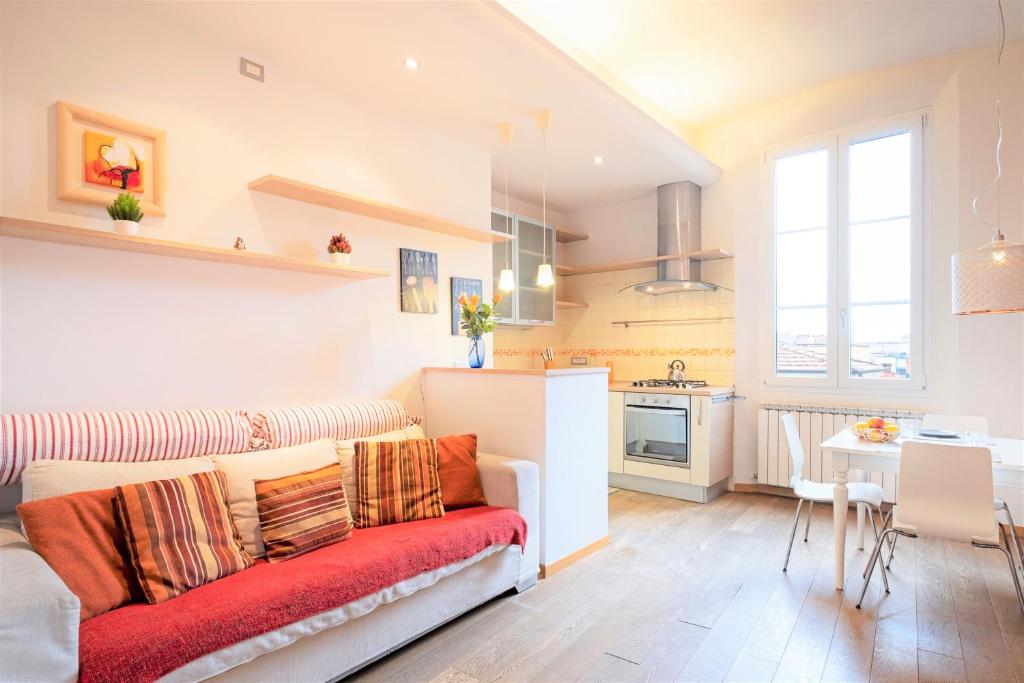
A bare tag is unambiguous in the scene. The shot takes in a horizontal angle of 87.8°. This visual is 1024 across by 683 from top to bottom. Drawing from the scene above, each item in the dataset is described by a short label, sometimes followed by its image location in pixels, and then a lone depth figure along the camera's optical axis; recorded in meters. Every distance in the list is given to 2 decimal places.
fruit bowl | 2.66
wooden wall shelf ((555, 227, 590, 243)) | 5.40
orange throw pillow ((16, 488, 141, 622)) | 1.56
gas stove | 4.42
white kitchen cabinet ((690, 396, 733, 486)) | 4.11
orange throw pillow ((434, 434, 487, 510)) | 2.61
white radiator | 3.81
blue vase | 3.27
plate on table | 2.64
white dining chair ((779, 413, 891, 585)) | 2.79
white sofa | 1.26
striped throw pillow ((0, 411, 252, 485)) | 1.80
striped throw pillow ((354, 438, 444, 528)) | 2.42
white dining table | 2.47
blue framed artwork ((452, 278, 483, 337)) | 3.65
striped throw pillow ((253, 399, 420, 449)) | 2.51
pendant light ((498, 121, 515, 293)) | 3.38
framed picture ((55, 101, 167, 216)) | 2.07
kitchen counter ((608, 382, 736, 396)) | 4.12
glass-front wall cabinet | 4.57
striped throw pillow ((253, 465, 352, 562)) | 2.03
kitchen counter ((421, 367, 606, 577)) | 2.81
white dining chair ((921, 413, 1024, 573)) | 2.96
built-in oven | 4.23
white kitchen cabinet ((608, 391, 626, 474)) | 4.57
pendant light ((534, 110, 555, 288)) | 3.28
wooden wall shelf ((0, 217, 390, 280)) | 1.87
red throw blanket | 1.38
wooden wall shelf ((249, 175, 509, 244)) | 2.59
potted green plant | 2.05
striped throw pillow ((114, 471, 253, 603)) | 1.67
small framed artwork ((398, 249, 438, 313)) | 3.35
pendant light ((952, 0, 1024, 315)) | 2.17
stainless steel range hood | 4.67
